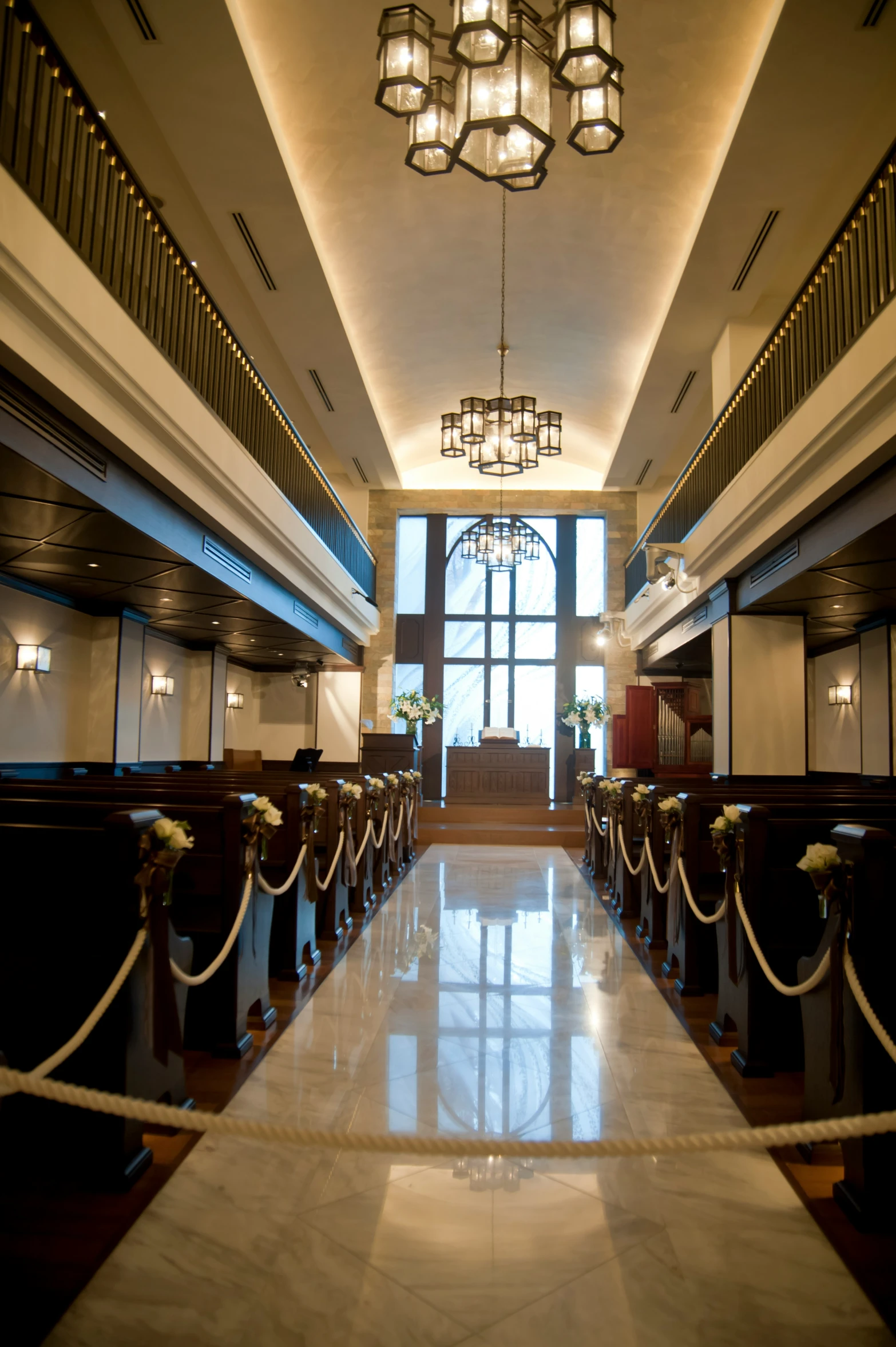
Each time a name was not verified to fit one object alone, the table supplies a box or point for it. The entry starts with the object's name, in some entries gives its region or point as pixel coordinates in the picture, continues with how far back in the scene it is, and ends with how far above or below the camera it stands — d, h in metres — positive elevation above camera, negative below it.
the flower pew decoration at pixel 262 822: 3.42 -0.37
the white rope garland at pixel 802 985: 2.43 -0.72
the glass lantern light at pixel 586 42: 3.89 +3.23
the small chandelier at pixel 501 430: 8.73 +3.15
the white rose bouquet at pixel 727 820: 3.42 -0.34
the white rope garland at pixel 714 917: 3.54 -0.76
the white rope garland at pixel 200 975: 2.55 -0.76
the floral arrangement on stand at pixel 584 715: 14.64 +0.36
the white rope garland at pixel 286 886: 3.52 -0.69
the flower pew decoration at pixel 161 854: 2.41 -0.36
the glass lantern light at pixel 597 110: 4.24 +3.16
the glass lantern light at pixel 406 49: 4.23 +3.46
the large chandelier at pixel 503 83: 3.88 +3.18
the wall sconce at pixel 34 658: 7.80 +0.63
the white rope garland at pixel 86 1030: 1.86 -0.69
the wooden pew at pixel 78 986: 2.41 -0.78
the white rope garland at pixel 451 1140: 1.42 -0.70
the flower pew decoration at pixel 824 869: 2.42 -0.37
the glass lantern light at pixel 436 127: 4.53 +3.30
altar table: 13.77 -0.67
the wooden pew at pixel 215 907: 3.22 -0.75
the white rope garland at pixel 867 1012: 1.93 -0.66
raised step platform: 11.27 -1.29
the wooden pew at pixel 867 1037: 2.21 -0.83
